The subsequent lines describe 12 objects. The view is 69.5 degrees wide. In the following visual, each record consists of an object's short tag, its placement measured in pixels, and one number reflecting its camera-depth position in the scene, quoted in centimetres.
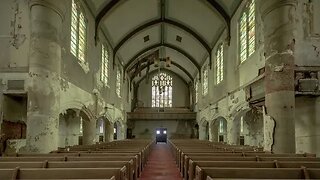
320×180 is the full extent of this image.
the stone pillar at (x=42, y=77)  657
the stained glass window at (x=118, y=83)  1745
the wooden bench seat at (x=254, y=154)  456
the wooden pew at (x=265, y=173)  291
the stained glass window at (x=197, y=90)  2147
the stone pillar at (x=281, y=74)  617
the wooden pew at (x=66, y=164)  355
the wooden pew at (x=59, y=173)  274
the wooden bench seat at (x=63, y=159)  423
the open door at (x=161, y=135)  2519
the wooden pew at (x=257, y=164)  369
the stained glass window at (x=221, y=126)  1798
